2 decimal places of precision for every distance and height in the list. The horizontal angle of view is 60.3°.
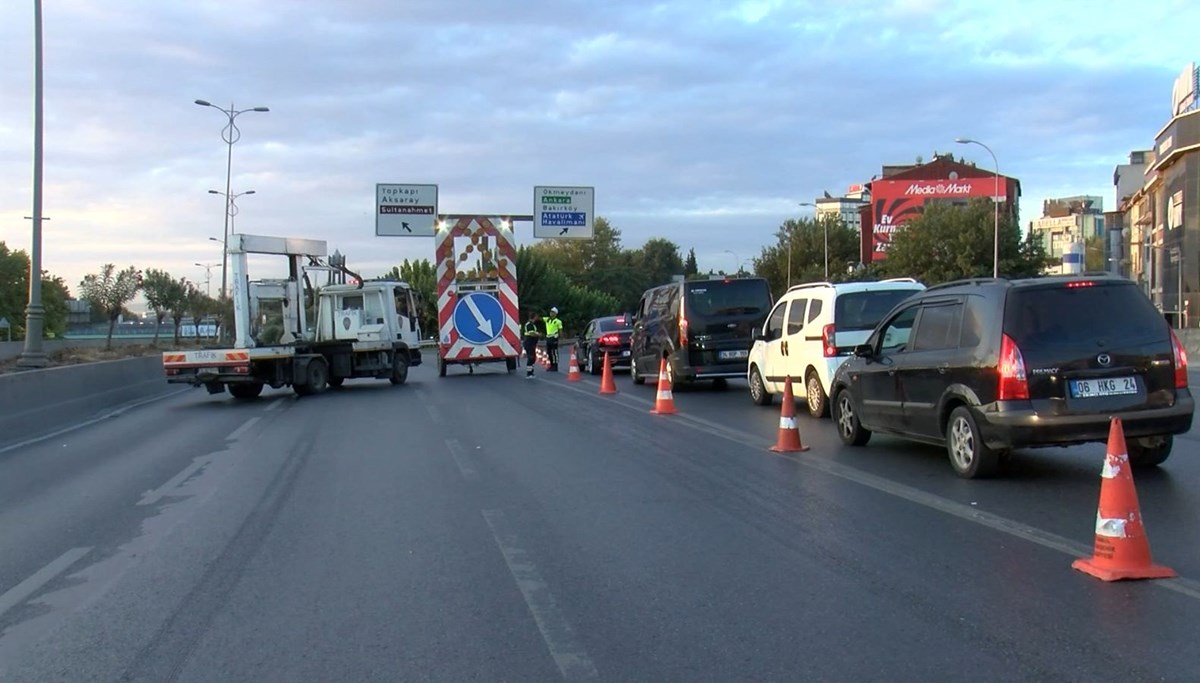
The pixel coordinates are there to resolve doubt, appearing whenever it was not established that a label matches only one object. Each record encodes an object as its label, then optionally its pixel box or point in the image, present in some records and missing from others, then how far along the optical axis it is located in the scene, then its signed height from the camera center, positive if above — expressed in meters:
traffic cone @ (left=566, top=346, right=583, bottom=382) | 25.02 -0.71
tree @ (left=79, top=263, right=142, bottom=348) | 65.94 +3.18
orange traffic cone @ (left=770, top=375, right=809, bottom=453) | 10.86 -0.91
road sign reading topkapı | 41.16 +5.24
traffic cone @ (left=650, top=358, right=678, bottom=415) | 15.23 -0.82
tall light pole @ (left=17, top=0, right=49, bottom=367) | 19.38 +1.19
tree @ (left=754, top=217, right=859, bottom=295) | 83.50 +7.65
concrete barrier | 15.80 -1.05
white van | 13.69 +0.25
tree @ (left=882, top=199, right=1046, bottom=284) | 62.22 +6.15
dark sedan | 26.95 +0.03
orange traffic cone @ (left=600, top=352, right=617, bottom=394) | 19.95 -0.78
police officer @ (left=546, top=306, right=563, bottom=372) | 31.05 +0.20
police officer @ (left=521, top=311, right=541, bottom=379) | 26.85 +0.12
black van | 18.69 +0.36
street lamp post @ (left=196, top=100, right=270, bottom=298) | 40.75 +8.18
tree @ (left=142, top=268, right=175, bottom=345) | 66.31 +3.05
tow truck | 20.38 +0.17
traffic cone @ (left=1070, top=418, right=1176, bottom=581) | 5.63 -1.04
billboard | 85.12 +12.34
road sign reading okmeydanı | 42.66 +5.52
